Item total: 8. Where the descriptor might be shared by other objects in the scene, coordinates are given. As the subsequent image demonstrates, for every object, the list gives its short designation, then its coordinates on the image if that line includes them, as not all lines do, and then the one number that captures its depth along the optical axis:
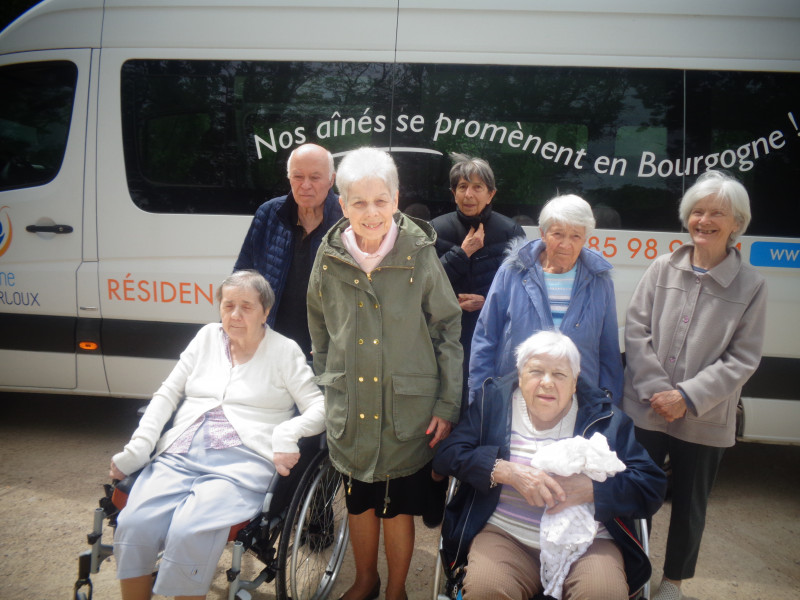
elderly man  2.57
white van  3.04
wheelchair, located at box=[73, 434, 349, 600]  2.01
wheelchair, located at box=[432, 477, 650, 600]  1.91
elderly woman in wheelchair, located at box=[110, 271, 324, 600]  1.97
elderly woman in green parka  2.01
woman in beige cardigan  2.17
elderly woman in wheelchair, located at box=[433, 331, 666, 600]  1.82
